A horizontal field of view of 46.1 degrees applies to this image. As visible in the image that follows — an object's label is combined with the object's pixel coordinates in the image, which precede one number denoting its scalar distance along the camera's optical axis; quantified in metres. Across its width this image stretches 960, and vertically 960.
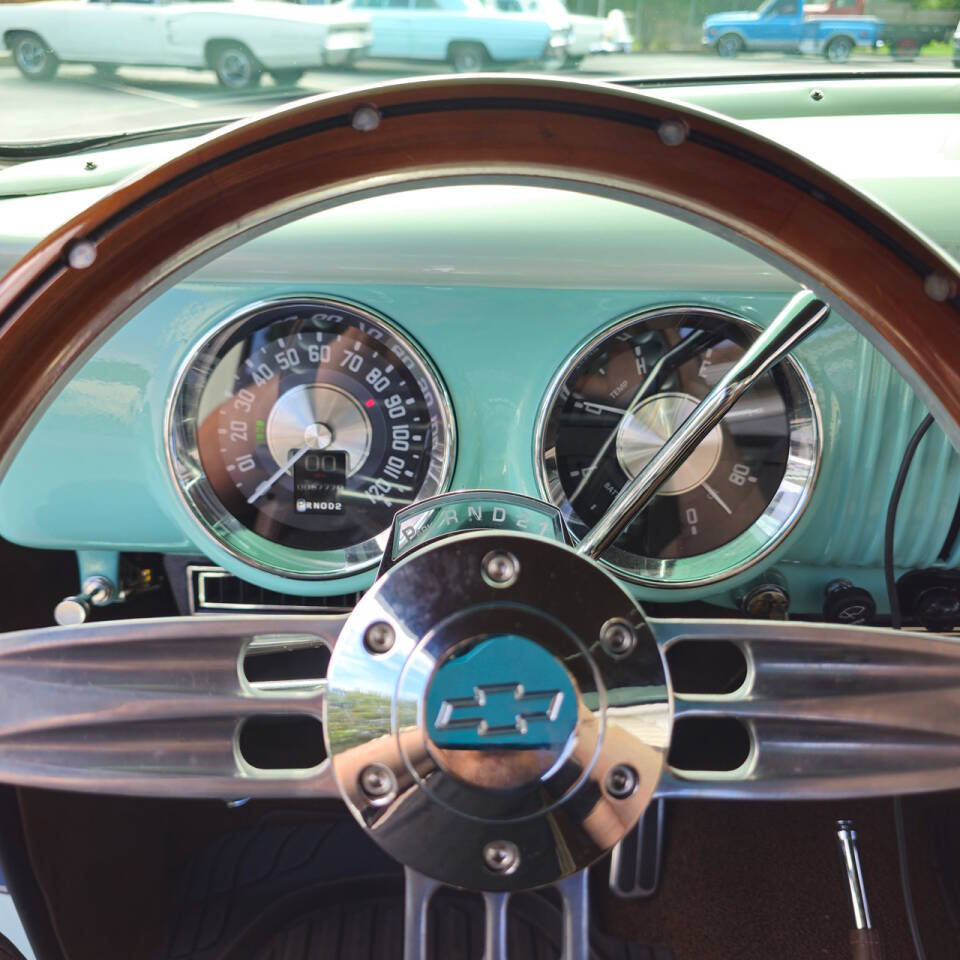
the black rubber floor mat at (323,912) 0.55
